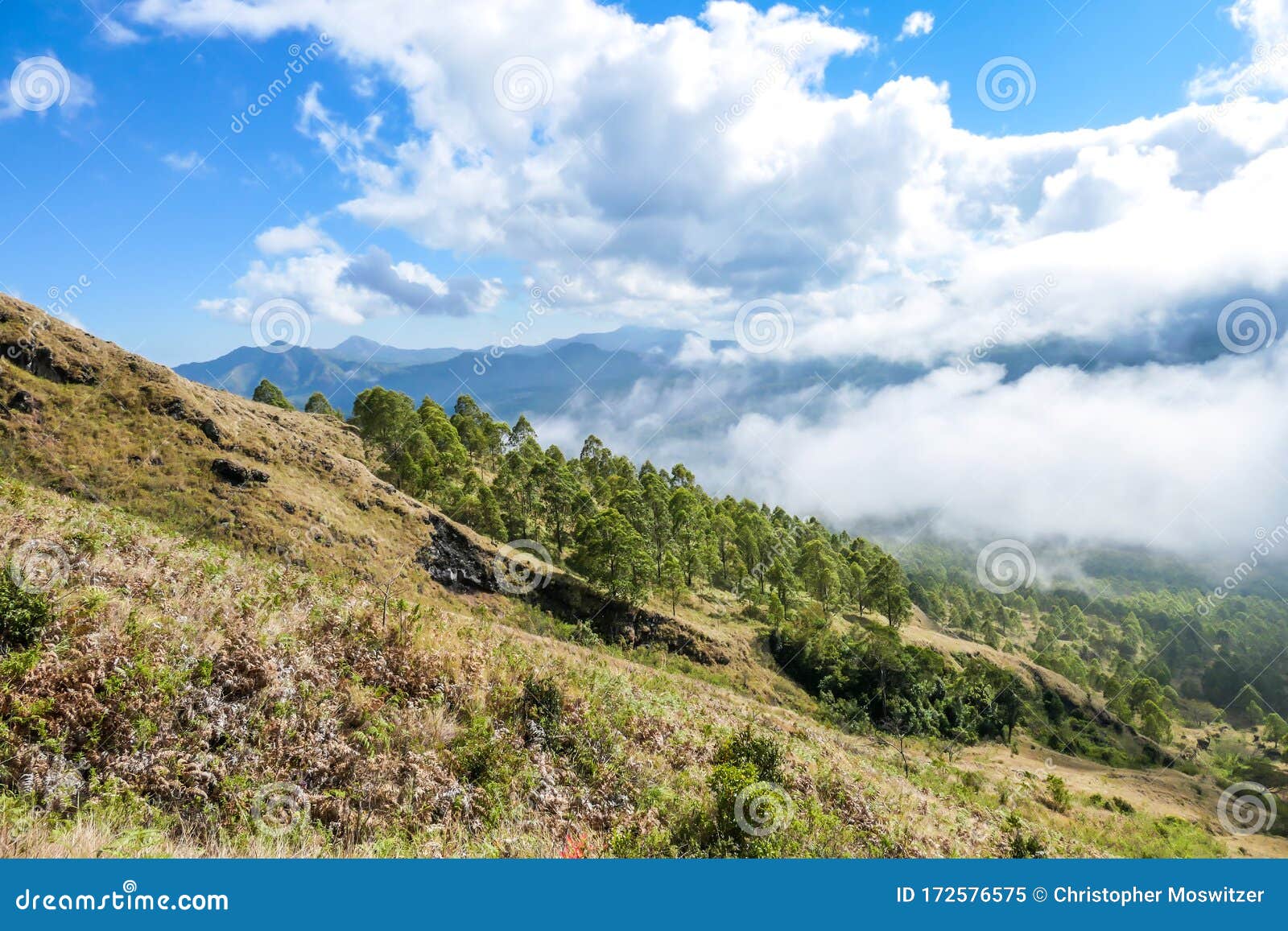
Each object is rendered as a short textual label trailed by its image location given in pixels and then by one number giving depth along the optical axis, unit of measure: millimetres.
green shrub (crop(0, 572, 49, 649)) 8492
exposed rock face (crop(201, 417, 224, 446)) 38219
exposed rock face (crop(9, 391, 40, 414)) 31172
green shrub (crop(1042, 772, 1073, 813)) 32600
